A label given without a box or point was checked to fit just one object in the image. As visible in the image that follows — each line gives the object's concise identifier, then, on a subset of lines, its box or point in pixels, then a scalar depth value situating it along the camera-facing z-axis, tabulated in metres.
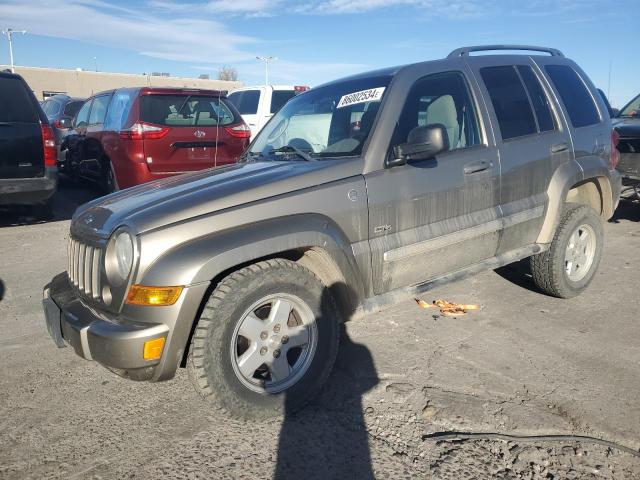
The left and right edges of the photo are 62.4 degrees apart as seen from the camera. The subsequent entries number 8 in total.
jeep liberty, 2.58
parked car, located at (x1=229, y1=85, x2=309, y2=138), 12.37
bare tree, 91.57
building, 44.44
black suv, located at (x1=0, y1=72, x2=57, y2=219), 6.53
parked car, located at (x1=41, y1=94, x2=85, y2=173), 10.17
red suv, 7.37
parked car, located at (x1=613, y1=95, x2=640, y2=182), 6.86
